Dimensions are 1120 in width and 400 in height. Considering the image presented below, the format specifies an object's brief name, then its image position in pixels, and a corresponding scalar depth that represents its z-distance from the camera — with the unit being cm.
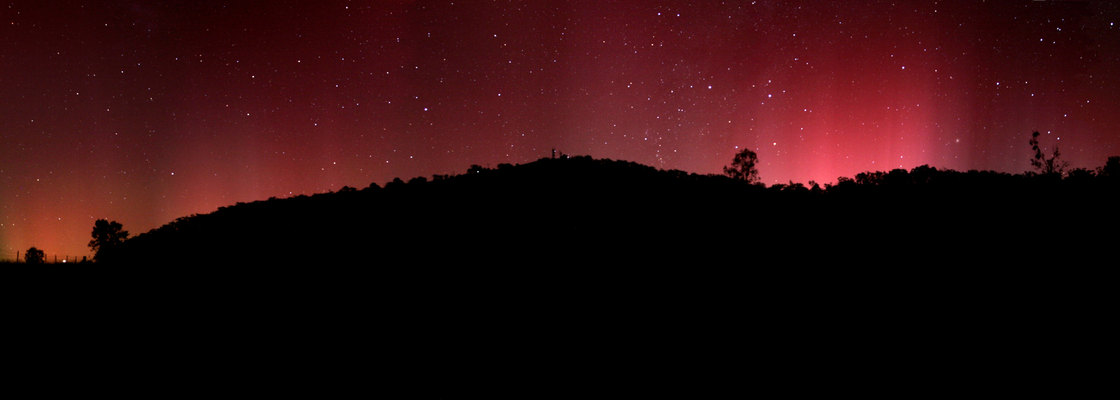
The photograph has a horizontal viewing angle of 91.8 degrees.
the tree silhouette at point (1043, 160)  2253
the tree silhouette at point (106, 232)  5249
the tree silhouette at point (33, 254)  4869
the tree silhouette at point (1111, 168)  2012
